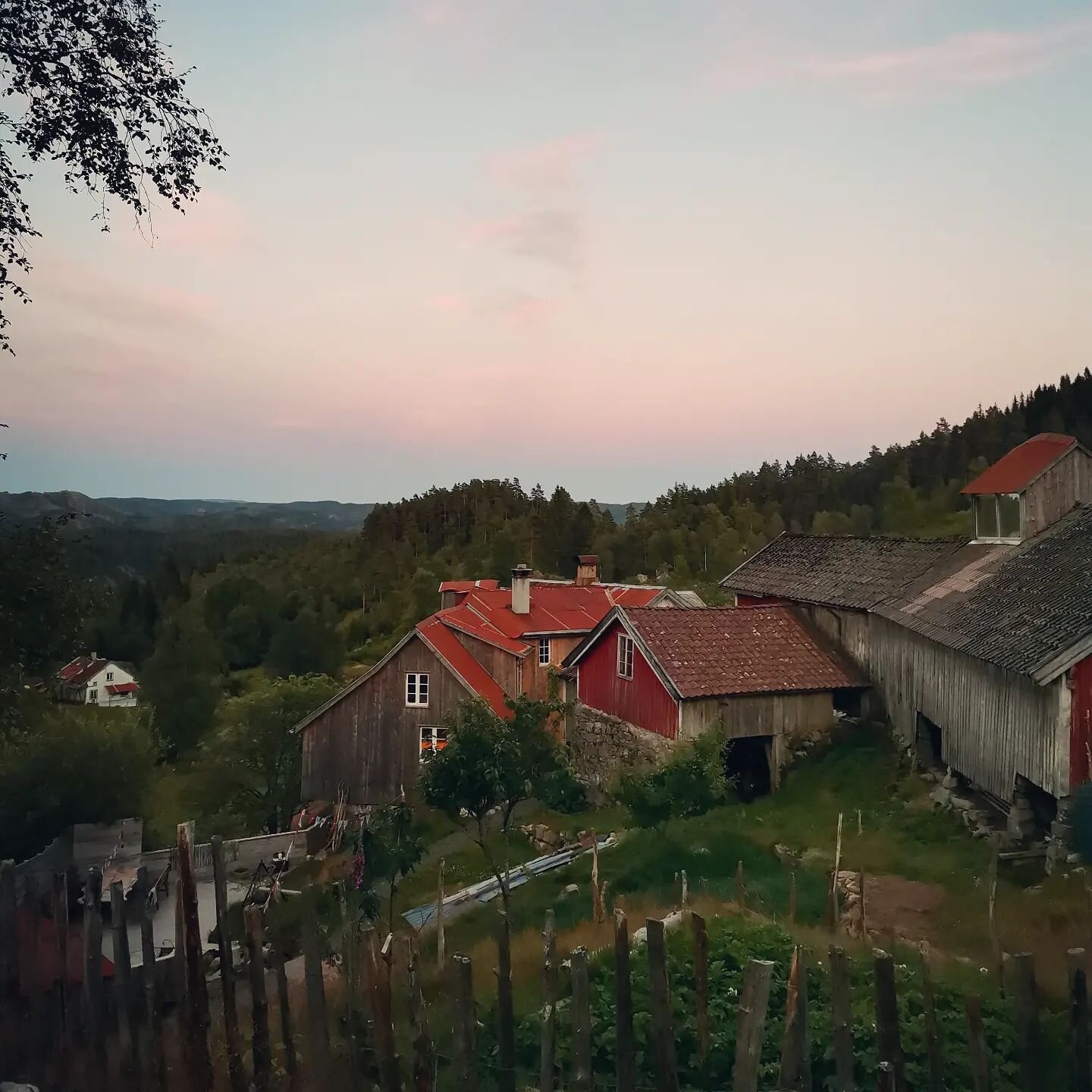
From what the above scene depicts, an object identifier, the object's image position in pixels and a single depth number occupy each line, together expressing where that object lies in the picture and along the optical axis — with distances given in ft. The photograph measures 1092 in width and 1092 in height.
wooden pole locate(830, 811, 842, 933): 34.24
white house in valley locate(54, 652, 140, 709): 262.47
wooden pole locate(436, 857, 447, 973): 35.77
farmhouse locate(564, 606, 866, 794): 71.05
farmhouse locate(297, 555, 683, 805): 101.81
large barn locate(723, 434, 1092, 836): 46.06
